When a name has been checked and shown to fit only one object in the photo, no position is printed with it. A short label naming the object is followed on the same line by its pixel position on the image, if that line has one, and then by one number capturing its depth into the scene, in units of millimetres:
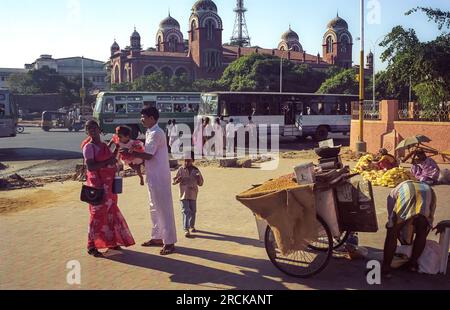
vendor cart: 4633
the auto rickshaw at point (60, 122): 34259
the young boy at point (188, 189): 6316
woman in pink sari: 5320
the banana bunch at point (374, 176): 9867
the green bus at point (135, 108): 22422
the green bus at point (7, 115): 20000
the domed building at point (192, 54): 63059
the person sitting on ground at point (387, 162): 10273
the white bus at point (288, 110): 21969
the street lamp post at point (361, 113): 14917
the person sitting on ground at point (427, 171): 9023
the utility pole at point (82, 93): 40394
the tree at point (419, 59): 14969
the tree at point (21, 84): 65812
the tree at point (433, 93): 15398
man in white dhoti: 5297
